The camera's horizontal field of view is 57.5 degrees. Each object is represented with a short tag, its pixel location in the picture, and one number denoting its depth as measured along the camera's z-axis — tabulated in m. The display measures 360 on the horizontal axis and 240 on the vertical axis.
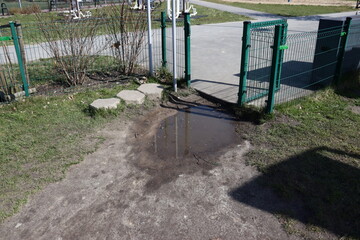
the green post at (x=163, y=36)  7.74
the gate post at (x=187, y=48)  6.73
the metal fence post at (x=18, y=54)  6.26
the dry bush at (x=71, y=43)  7.23
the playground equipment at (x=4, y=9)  21.50
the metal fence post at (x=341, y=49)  6.73
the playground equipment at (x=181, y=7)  18.11
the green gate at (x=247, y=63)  5.43
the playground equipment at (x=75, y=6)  17.58
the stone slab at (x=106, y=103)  6.19
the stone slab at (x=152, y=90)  6.93
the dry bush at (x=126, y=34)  7.84
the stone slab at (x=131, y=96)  6.58
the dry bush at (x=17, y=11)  21.47
